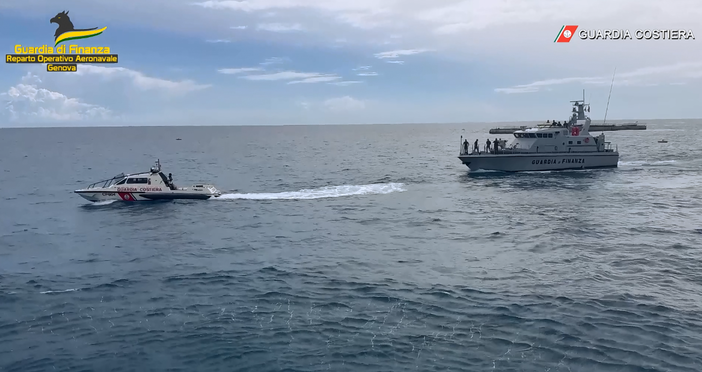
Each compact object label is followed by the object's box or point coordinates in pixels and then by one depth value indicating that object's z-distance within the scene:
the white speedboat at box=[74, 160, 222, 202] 51.16
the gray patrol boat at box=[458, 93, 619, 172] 72.56
